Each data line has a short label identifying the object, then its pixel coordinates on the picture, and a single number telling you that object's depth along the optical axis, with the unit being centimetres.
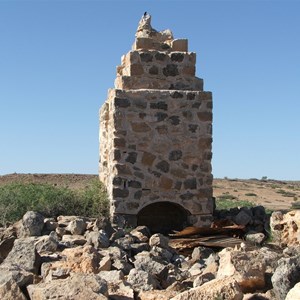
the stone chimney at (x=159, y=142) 777
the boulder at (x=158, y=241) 611
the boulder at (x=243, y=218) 804
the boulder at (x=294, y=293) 356
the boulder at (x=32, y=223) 622
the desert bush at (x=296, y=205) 1610
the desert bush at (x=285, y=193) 2457
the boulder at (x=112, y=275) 466
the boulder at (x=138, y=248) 596
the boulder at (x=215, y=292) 381
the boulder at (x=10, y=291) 412
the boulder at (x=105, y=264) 499
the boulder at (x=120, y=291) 418
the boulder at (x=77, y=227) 642
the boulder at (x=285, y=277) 407
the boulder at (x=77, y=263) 483
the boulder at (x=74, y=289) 389
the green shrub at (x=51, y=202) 757
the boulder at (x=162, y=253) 581
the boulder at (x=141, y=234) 641
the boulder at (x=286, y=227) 629
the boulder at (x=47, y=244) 567
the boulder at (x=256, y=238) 689
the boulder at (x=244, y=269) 441
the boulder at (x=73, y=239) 603
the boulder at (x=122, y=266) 510
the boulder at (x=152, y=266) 503
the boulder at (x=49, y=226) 648
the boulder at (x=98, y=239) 591
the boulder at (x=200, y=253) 610
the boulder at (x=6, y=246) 575
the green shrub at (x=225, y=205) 1063
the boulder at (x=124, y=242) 599
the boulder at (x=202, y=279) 453
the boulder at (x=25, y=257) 507
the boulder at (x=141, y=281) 459
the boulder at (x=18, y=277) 428
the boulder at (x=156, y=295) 418
